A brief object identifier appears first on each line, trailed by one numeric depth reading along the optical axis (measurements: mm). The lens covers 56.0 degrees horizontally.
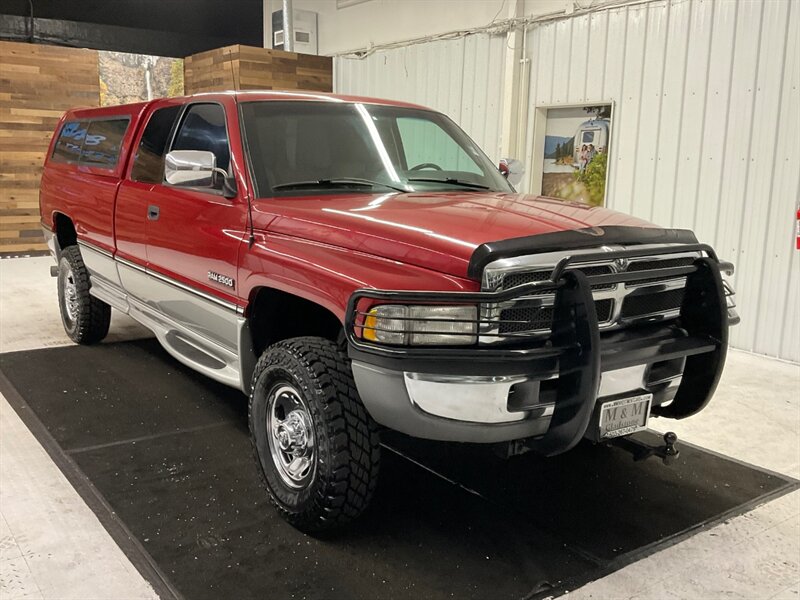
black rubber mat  2781
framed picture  7469
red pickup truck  2574
